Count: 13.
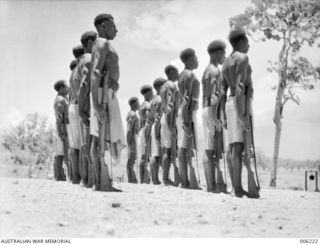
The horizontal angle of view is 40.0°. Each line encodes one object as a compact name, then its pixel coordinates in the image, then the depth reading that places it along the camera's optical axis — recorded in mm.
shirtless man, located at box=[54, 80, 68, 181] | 11711
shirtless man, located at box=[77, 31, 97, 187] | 8031
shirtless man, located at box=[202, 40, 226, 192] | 9000
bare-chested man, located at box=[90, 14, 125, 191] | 7547
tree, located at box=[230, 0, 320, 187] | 17547
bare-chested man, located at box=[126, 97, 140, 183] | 14859
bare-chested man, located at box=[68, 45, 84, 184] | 9312
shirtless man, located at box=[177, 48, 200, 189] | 9805
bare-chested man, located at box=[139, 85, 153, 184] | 14141
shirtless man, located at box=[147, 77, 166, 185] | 12319
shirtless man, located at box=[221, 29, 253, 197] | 7840
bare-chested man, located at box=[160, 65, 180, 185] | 10725
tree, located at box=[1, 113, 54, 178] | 25734
